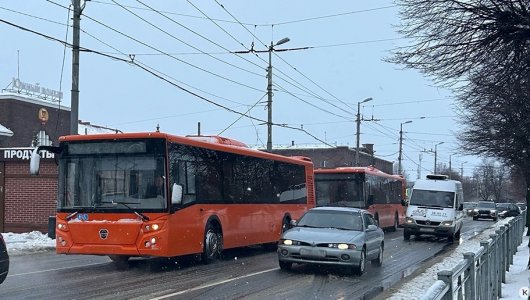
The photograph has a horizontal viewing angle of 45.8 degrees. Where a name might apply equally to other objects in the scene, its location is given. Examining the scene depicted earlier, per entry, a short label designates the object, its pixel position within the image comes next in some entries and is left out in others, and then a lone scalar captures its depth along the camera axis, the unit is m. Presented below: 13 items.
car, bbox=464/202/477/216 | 68.05
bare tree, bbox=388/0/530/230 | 10.66
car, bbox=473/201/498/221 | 55.84
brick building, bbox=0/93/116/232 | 24.50
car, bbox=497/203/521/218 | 52.85
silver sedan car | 13.36
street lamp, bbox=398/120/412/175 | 60.80
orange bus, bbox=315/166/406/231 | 28.64
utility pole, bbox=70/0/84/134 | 18.62
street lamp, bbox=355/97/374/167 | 45.52
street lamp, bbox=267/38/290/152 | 31.03
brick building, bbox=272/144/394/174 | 84.50
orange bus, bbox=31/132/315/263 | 12.80
